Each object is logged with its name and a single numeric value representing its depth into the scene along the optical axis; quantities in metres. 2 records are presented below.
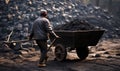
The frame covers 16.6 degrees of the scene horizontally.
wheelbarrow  15.25
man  14.70
